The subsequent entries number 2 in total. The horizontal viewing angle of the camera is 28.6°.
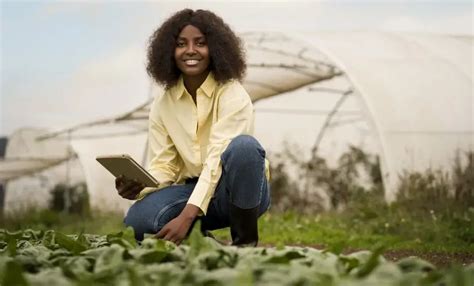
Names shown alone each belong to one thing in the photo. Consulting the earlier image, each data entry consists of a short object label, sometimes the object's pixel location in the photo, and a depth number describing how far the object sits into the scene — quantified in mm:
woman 3682
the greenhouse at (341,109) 10234
